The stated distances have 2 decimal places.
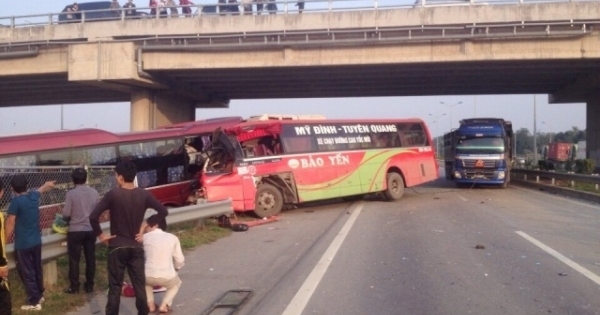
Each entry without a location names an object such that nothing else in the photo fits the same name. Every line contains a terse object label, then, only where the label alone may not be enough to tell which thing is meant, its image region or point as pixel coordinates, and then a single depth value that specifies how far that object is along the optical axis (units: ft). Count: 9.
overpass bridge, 92.63
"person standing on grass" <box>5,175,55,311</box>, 26.94
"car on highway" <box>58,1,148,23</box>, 99.86
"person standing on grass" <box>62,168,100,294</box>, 29.45
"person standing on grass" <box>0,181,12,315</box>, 20.18
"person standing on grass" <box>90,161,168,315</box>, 22.63
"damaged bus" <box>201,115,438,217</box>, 63.21
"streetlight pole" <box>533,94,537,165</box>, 192.00
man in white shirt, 24.34
